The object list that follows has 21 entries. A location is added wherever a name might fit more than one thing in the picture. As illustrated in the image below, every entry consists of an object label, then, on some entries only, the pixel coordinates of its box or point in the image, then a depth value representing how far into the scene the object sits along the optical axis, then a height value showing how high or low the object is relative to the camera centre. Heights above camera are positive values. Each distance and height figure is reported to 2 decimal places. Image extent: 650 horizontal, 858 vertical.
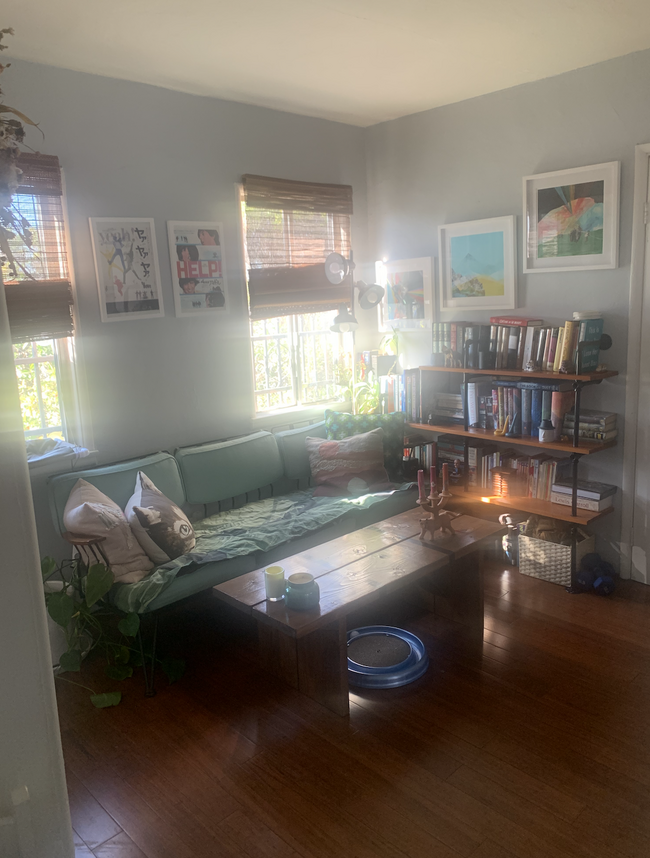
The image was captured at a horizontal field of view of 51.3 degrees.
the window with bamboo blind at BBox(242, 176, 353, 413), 4.34 +0.11
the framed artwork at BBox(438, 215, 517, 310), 4.21 +0.22
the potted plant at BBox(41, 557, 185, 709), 2.92 -1.38
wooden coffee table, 2.69 -1.15
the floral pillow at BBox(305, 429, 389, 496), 4.21 -0.99
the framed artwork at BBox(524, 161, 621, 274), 3.74 +0.43
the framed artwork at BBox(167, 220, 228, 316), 3.93 +0.26
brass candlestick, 3.21 -1.02
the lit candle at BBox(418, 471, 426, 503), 3.17 -0.86
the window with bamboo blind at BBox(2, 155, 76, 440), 3.28 +0.06
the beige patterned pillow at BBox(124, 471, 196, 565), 3.16 -0.99
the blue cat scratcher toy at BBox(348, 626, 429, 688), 3.00 -1.63
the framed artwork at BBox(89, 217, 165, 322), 3.61 +0.26
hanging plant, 1.82 +0.40
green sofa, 3.16 -1.07
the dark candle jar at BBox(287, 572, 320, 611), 2.62 -1.10
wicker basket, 3.94 -1.53
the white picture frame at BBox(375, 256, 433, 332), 4.71 +0.05
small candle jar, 2.71 -1.09
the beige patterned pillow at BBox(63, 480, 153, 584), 3.05 -0.97
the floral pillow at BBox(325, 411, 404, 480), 4.50 -0.82
